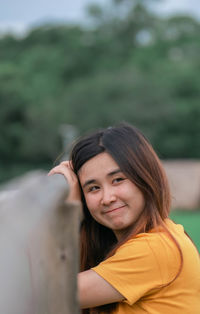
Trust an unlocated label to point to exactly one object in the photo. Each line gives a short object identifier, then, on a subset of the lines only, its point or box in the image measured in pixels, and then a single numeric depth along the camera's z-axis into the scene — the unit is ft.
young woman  6.05
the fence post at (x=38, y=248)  4.63
